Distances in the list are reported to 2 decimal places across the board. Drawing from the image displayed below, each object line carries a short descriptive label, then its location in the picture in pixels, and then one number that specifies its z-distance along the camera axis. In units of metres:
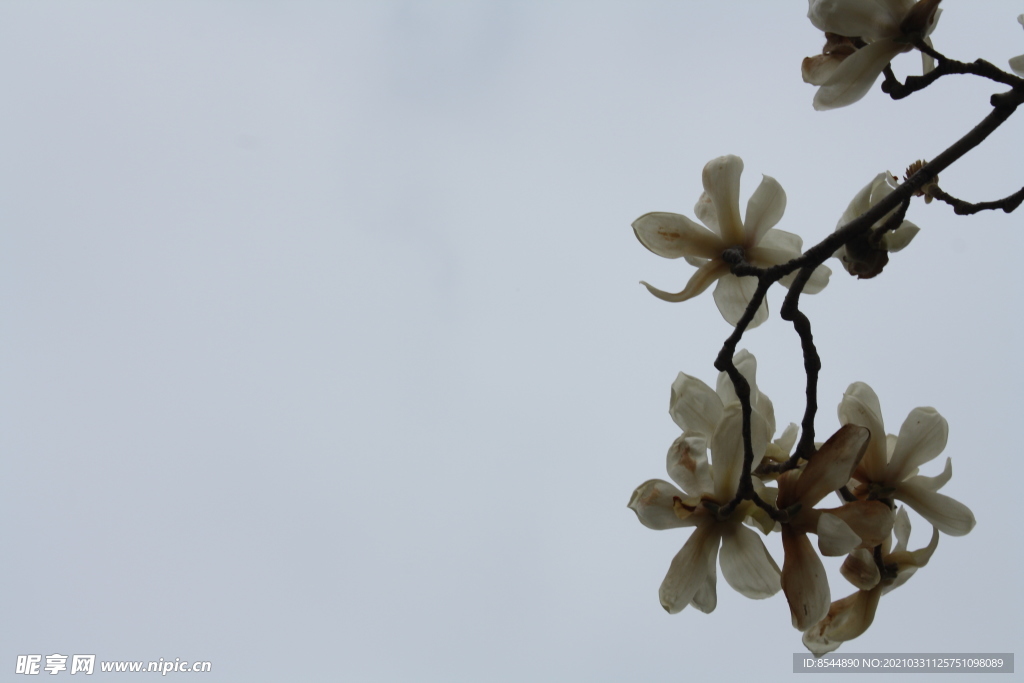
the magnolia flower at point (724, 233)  2.20
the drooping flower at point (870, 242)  2.16
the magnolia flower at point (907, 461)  2.14
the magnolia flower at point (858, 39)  2.13
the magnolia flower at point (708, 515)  2.10
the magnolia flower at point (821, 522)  2.07
